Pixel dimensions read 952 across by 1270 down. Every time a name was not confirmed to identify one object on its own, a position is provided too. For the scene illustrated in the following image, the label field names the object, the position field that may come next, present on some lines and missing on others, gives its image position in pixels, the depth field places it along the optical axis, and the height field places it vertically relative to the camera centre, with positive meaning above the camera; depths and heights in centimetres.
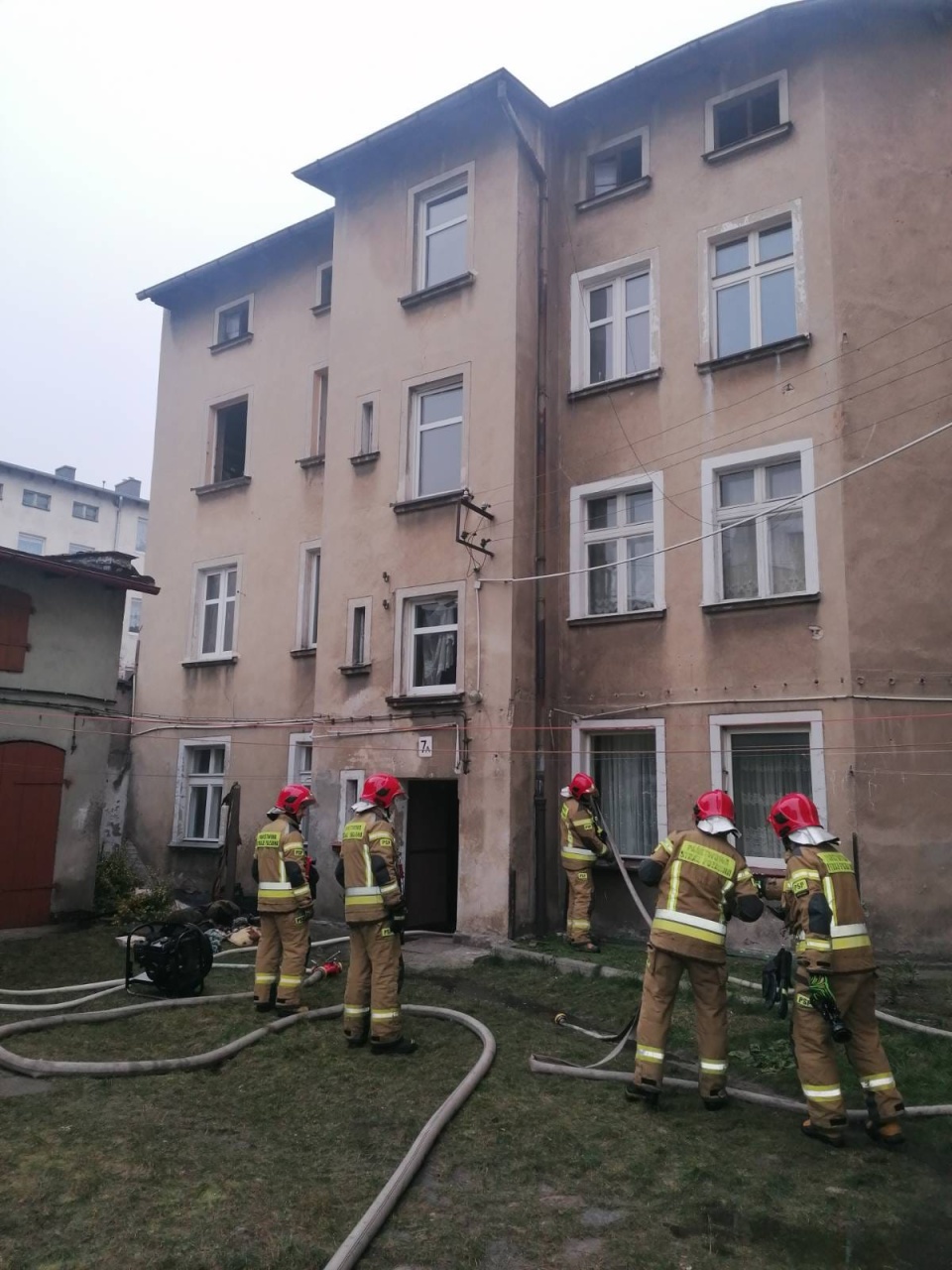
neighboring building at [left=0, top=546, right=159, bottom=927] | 1268 +81
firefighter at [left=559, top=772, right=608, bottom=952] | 1103 -69
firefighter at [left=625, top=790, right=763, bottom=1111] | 588 -91
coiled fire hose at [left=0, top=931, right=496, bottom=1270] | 426 -192
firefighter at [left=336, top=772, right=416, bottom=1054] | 717 -113
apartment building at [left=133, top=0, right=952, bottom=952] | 1059 +409
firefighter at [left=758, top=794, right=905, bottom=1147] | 536 -114
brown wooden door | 1252 -61
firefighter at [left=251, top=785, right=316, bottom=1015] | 824 -113
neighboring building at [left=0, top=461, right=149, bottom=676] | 4741 +1376
